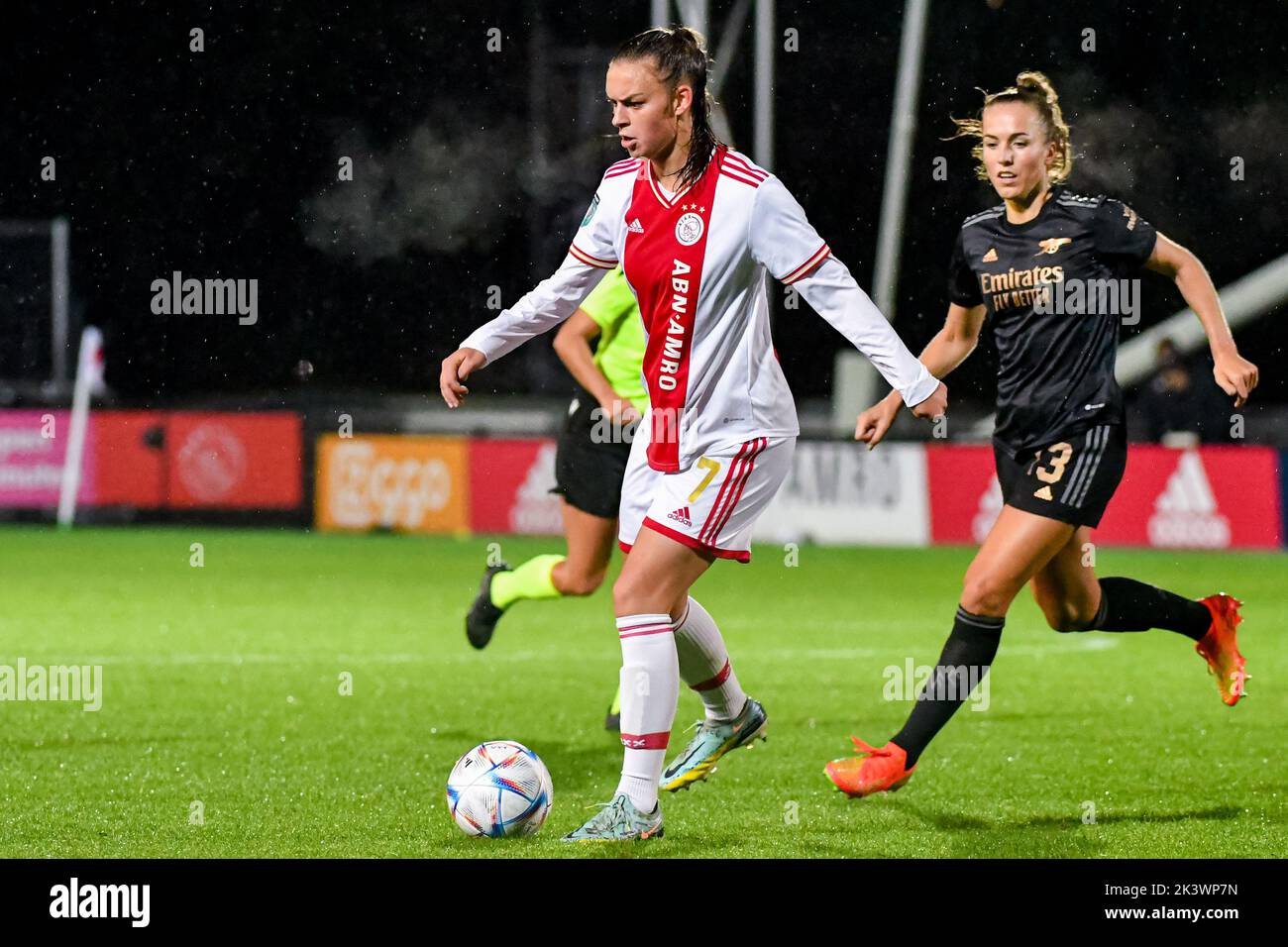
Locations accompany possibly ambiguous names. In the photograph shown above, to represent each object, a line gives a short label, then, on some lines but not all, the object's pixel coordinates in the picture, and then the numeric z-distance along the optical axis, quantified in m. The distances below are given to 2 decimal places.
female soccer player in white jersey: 4.96
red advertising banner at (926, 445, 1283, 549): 15.06
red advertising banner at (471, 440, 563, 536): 16.48
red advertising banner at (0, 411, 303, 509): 17.55
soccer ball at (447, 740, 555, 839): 5.09
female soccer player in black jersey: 5.52
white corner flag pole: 17.83
